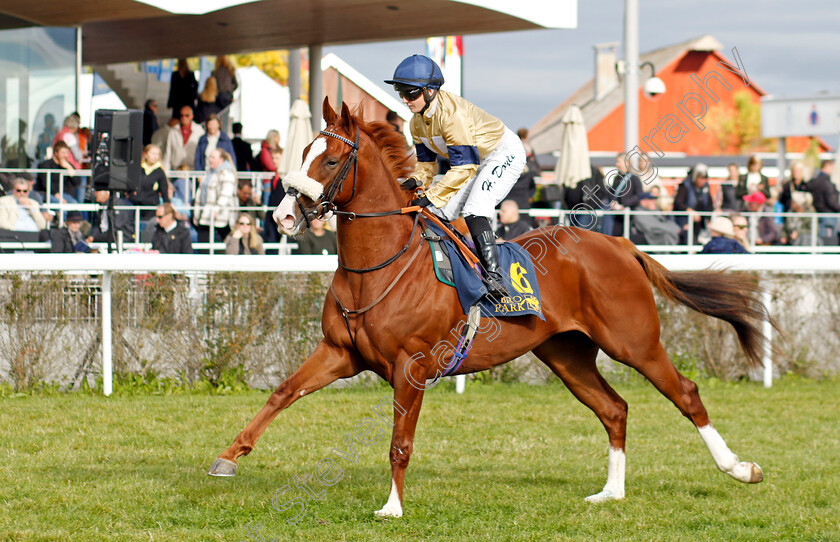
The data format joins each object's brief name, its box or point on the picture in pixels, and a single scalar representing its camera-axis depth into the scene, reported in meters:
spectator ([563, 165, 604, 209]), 11.17
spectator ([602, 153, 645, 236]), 10.98
